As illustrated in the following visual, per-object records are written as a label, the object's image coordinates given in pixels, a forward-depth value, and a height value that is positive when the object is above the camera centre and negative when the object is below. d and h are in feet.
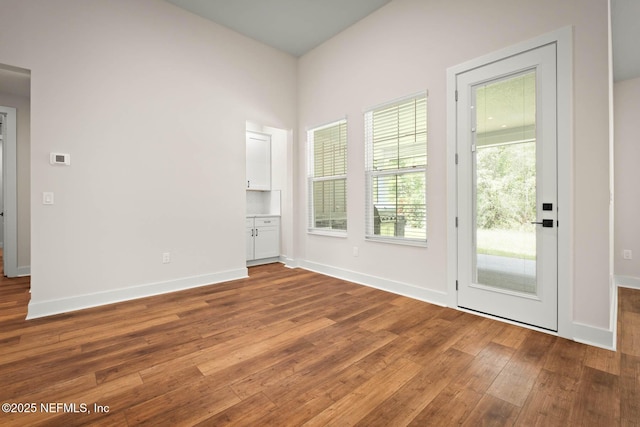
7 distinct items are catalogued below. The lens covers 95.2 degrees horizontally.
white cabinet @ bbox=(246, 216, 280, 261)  17.04 -1.43
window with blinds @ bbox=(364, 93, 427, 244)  11.16 +1.71
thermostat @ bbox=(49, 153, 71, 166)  9.71 +1.89
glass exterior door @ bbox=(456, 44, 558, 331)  8.08 +0.72
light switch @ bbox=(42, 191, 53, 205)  9.62 +0.56
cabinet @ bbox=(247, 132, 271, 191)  18.10 +3.30
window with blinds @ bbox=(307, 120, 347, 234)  14.51 +1.86
